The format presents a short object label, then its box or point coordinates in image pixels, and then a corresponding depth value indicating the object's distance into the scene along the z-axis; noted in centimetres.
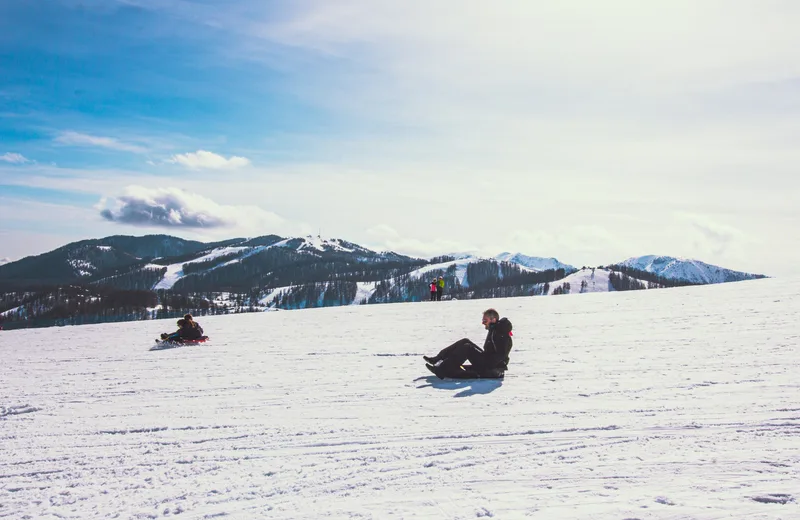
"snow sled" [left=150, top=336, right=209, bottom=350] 1507
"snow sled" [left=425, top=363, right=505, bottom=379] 902
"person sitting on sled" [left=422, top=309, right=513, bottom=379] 904
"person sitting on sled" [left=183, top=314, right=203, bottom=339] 1527
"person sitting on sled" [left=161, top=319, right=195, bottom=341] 1515
